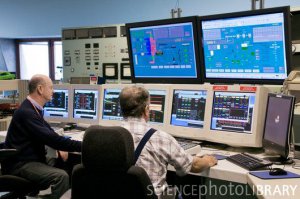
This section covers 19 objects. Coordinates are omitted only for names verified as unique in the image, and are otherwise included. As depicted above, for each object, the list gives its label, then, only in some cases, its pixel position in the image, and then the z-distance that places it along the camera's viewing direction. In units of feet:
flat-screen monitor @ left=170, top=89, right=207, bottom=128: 8.57
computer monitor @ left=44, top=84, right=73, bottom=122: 11.30
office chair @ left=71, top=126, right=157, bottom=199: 4.89
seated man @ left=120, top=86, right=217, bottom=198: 5.88
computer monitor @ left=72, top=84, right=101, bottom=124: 10.70
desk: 5.40
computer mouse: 6.21
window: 23.76
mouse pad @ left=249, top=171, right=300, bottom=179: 6.11
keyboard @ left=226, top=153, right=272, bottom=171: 6.70
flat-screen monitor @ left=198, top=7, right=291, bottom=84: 8.21
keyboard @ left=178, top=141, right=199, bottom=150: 7.81
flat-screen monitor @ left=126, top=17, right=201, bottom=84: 9.62
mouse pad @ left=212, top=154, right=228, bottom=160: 7.47
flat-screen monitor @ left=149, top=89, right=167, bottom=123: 9.16
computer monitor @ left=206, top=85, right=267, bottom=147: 7.73
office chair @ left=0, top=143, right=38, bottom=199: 8.01
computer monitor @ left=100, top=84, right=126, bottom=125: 10.09
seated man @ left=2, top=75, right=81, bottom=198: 8.26
